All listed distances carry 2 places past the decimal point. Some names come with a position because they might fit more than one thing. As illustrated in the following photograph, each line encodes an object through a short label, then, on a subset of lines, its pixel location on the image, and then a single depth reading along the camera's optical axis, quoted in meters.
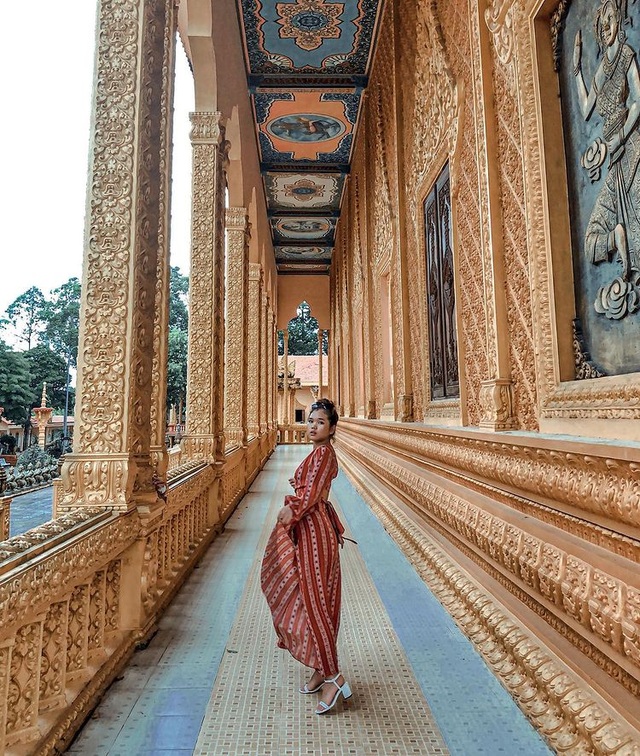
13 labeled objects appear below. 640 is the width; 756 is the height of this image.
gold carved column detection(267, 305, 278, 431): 14.56
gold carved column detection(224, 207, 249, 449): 6.76
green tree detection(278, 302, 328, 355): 37.66
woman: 1.69
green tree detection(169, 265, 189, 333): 29.67
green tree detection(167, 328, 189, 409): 23.68
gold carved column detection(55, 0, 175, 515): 2.07
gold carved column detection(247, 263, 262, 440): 9.81
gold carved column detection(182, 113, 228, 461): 4.32
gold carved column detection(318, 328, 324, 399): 19.22
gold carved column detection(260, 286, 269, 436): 11.17
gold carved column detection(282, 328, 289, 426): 21.23
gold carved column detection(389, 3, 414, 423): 4.71
